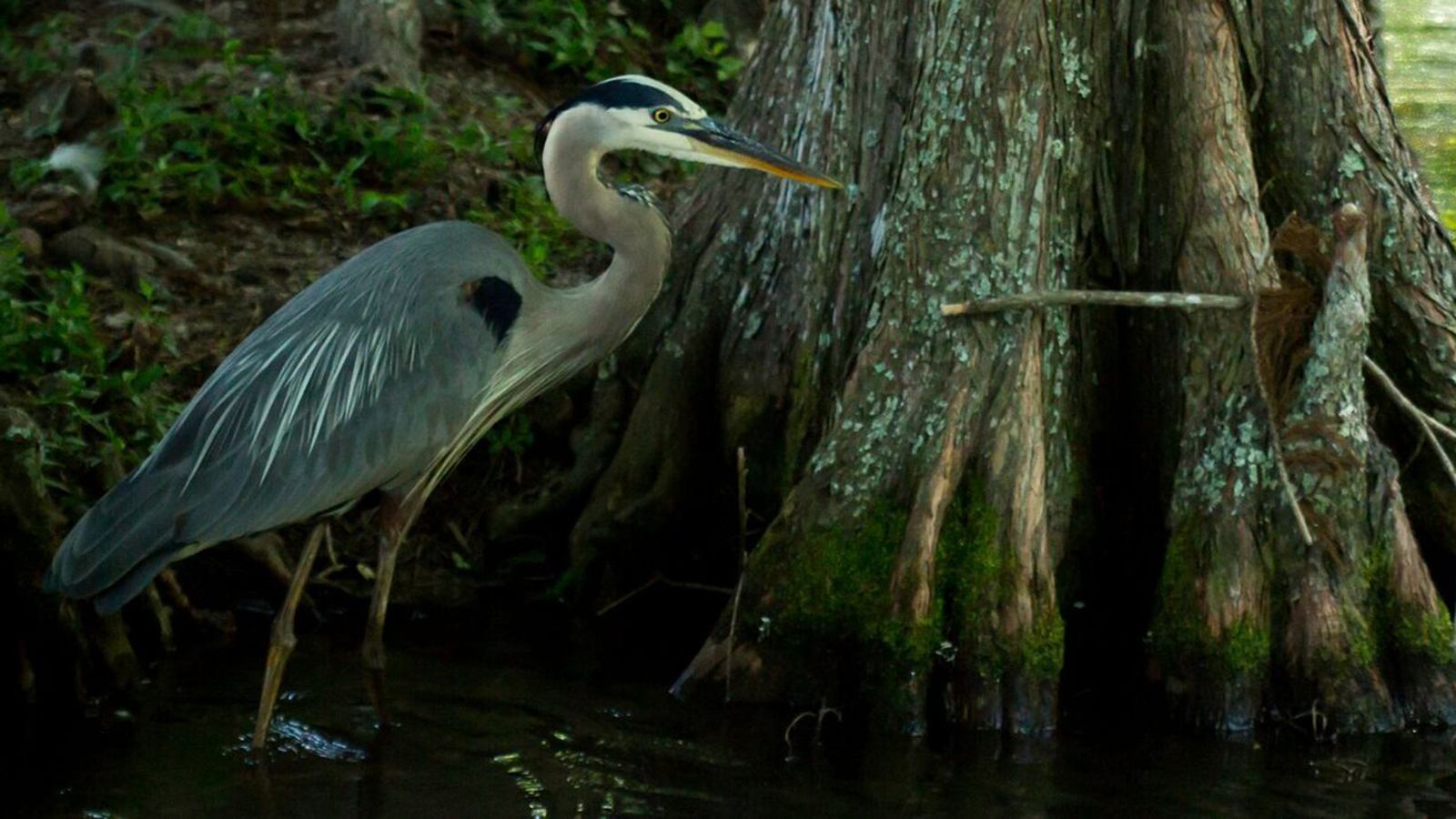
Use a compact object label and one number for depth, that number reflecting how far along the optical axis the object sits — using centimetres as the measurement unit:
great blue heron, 1003
